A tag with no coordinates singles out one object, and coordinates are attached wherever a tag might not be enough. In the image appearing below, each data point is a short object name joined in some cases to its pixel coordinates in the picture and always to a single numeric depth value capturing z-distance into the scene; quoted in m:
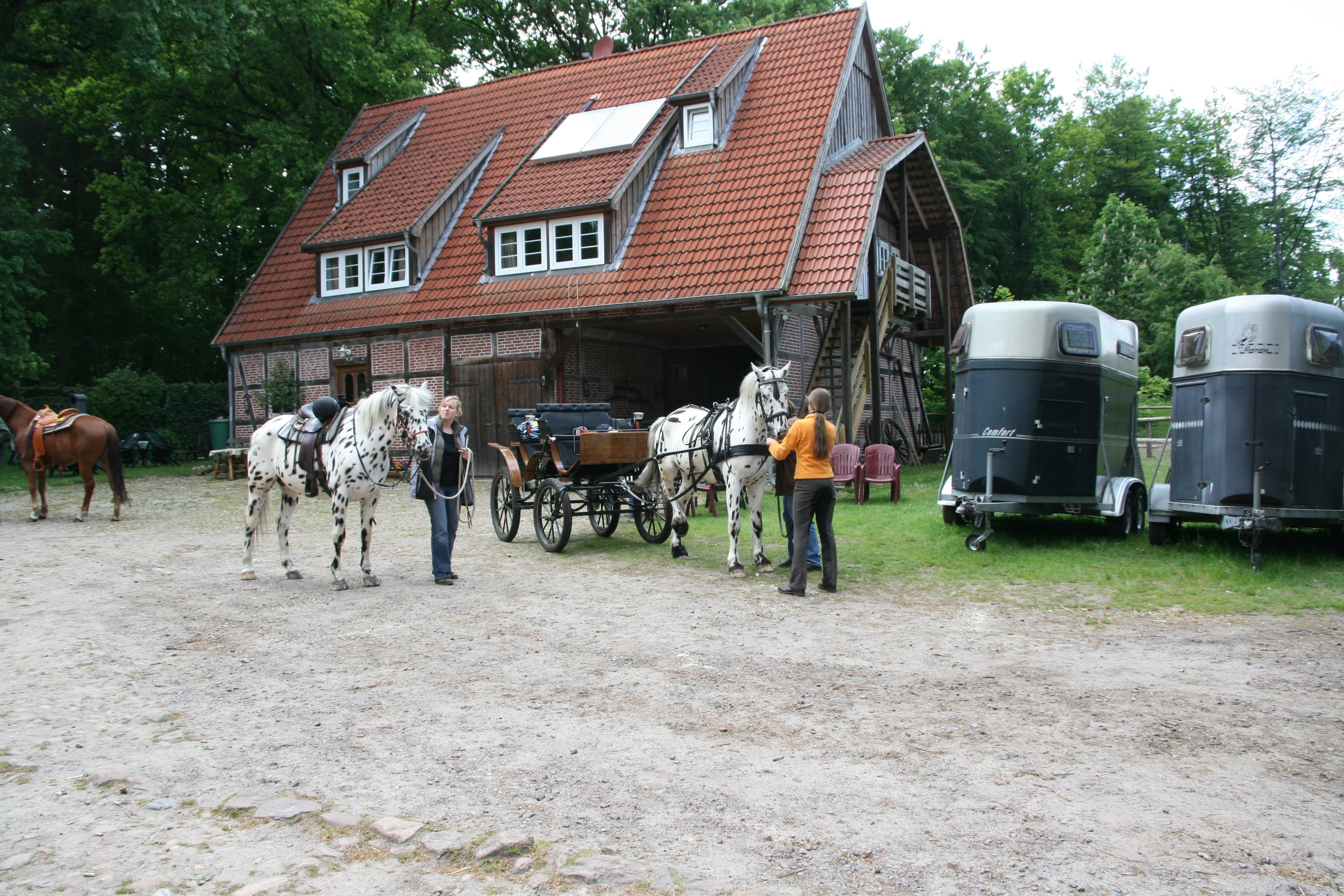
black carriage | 11.25
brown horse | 15.25
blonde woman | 9.34
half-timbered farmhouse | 19.23
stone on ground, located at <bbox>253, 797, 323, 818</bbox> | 3.96
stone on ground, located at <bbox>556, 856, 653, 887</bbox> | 3.38
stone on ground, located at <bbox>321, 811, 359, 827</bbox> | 3.85
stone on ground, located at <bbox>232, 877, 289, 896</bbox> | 3.30
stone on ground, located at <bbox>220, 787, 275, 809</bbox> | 4.06
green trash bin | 25.67
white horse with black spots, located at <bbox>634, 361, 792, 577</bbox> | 9.76
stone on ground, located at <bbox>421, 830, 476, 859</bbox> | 3.62
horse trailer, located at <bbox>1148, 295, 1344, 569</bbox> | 9.77
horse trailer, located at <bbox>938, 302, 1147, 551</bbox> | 11.03
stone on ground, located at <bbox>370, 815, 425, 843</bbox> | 3.72
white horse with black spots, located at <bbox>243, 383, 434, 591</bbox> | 9.04
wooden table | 23.48
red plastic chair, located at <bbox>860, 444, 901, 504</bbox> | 16.11
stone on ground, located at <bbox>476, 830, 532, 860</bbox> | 3.59
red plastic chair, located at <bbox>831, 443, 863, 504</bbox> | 16.05
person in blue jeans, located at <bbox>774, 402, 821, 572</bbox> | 9.45
